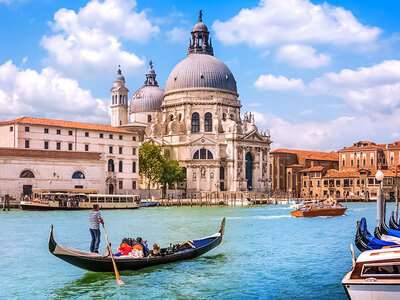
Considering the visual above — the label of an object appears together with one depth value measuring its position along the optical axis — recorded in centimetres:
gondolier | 1673
